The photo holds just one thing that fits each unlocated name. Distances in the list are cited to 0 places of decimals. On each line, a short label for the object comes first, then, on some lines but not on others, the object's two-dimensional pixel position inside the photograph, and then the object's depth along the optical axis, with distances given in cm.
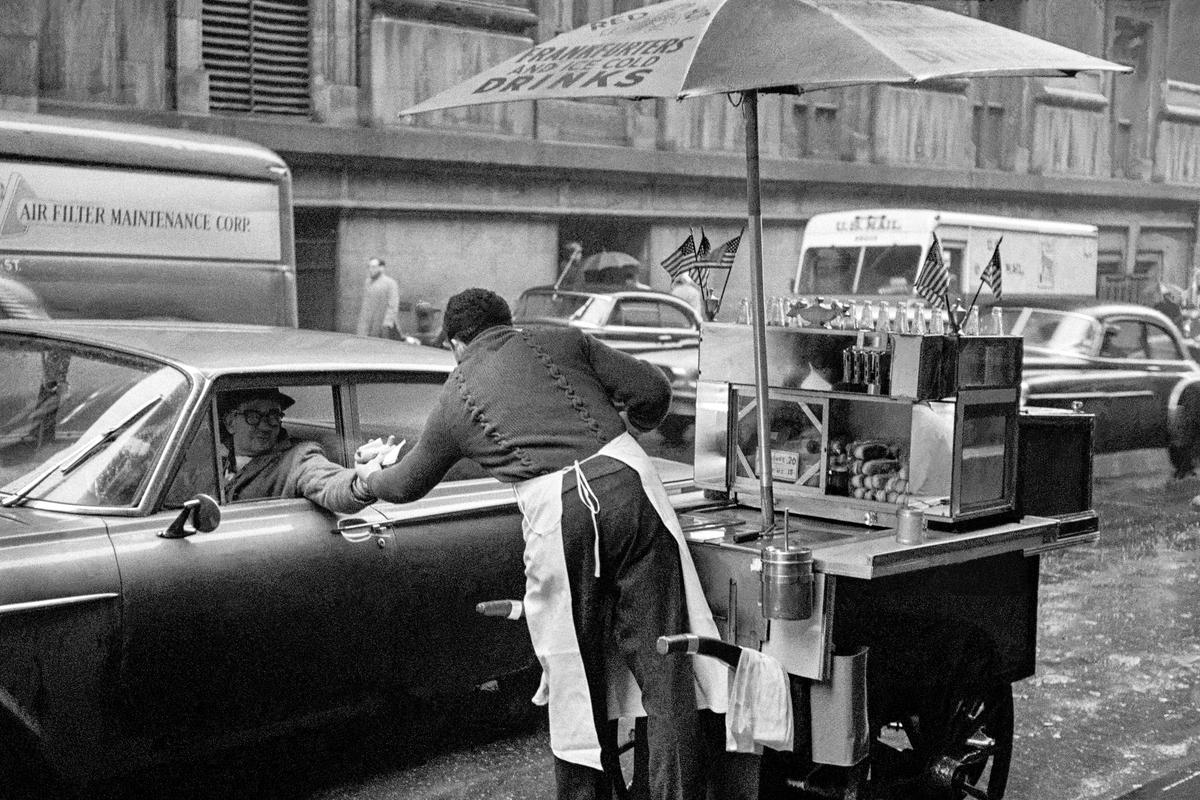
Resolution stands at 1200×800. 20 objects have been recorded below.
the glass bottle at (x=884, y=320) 430
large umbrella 379
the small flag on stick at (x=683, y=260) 461
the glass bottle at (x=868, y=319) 436
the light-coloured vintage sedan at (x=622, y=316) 1494
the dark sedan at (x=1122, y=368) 1288
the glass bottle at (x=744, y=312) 460
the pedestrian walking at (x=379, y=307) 1783
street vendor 379
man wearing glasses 470
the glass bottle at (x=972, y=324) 434
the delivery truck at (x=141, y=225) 1045
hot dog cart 381
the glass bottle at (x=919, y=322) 428
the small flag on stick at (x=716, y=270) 455
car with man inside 405
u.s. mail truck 1777
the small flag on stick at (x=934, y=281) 435
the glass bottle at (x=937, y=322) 429
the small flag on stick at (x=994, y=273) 441
